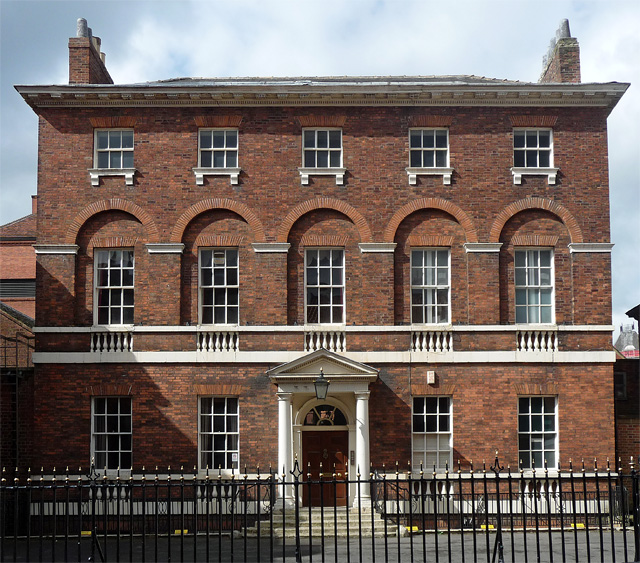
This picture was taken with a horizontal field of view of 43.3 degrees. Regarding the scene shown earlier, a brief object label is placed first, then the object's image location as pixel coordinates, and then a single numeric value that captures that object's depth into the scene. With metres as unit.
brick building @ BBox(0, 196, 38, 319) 32.59
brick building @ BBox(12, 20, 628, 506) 21.70
